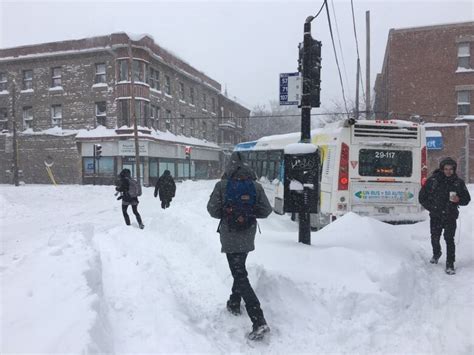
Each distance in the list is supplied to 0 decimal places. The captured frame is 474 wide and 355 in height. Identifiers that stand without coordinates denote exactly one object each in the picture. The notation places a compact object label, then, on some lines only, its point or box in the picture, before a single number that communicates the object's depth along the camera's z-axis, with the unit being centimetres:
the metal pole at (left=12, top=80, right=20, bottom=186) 3248
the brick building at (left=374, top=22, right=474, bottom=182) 2647
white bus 978
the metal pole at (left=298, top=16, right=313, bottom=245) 718
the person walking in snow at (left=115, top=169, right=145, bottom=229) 1087
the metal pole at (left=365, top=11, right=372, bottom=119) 2382
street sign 731
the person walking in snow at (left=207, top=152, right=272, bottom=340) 439
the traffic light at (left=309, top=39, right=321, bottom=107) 723
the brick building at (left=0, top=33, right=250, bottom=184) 3225
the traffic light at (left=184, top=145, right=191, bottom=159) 3409
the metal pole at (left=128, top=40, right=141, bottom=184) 2691
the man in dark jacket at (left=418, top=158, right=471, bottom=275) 645
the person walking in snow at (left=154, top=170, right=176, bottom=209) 1524
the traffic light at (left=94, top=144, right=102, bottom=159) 2891
